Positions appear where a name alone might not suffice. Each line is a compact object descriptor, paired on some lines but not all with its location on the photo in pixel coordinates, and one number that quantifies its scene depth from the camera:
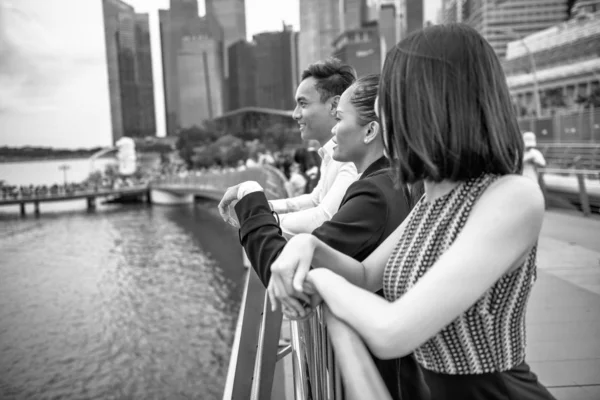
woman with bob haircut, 0.86
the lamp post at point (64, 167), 67.01
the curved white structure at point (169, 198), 55.25
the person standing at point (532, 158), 7.76
